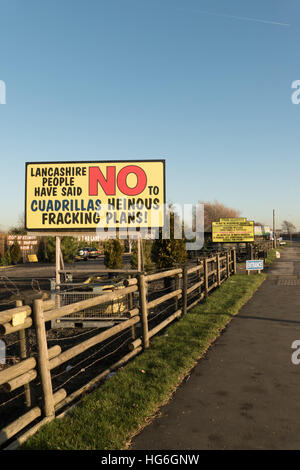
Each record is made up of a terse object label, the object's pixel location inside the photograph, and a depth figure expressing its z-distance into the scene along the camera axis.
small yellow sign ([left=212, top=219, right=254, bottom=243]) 31.17
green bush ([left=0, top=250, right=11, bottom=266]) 38.93
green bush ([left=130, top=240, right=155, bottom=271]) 24.29
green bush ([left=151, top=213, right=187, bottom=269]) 20.83
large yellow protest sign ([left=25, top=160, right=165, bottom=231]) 12.56
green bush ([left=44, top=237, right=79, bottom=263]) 40.00
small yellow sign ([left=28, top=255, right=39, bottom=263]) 43.31
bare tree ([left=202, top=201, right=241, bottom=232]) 116.50
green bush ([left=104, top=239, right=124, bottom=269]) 26.08
